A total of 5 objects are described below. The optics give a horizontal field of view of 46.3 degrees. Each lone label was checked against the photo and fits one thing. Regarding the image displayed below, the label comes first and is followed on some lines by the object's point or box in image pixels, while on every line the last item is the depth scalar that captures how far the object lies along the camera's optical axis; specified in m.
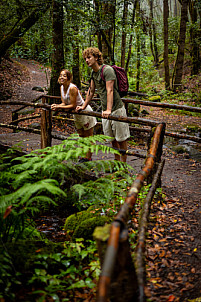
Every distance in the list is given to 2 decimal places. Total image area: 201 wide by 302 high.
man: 3.79
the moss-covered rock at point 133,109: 10.75
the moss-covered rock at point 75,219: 3.29
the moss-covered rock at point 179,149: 7.26
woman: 4.34
